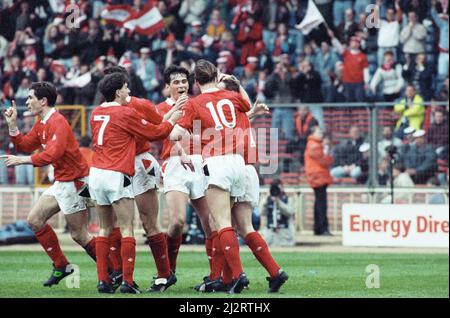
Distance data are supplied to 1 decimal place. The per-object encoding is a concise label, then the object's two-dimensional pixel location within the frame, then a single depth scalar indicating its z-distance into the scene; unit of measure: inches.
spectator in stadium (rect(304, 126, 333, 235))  912.3
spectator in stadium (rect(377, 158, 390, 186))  905.5
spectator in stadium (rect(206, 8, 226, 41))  1107.9
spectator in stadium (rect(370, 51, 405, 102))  1002.1
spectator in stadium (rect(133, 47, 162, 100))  1045.2
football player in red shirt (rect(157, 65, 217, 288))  551.2
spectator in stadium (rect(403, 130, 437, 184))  897.5
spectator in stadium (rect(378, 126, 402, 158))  903.7
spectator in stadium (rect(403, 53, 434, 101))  995.9
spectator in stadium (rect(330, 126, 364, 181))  914.1
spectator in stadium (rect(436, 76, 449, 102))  970.7
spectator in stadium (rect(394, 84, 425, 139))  901.2
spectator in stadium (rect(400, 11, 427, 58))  1018.7
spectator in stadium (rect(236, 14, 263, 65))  1089.4
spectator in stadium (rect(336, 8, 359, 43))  1054.4
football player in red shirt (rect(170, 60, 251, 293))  509.4
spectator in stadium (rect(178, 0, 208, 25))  1135.6
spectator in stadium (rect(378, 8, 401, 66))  1029.2
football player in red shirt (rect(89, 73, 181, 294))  515.2
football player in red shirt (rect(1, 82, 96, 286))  548.1
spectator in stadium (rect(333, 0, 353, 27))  1075.3
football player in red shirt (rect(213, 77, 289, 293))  508.4
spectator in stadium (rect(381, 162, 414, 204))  903.1
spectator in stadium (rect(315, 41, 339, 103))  1029.7
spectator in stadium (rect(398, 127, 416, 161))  900.0
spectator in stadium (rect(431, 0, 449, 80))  1019.3
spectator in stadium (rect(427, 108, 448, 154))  891.4
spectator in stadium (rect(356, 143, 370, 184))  911.7
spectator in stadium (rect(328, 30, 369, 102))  1002.7
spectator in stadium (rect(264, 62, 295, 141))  1010.7
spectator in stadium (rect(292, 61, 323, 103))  1003.9
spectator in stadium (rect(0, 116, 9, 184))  947.0
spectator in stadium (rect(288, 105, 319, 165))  920.9
